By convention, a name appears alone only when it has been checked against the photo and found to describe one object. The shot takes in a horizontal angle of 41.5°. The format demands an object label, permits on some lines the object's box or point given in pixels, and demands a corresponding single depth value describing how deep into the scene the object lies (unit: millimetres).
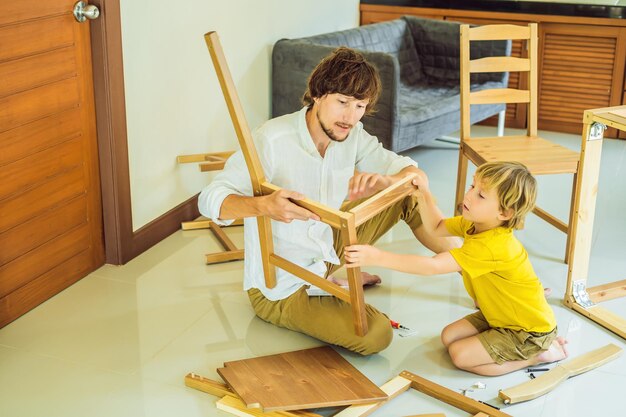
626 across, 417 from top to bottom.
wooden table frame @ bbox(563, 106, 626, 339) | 2812
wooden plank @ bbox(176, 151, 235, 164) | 3516
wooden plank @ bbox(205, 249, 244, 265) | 3266
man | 2438
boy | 2408
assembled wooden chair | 3340
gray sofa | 4031
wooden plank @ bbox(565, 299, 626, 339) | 2818
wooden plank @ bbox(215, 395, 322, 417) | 2281
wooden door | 2629
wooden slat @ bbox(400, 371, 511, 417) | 2338
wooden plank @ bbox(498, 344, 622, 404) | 2406
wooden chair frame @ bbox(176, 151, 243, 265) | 3288
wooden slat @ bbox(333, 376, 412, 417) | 2299
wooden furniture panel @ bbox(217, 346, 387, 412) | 2307
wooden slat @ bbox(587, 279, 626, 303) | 3035
